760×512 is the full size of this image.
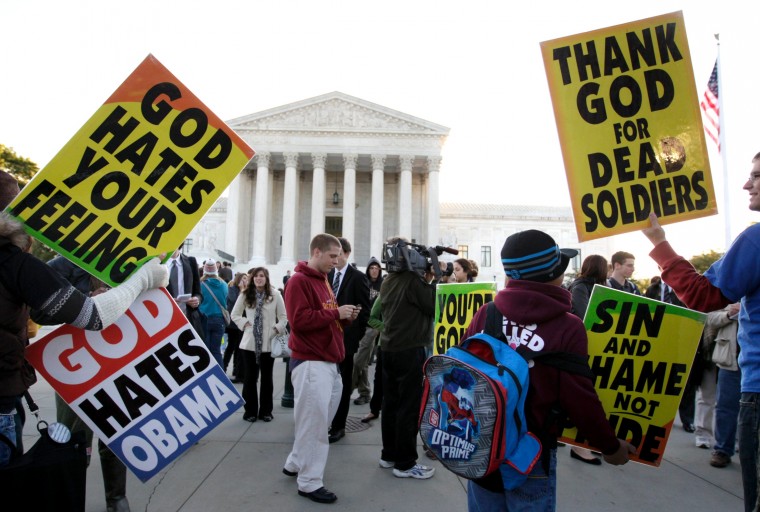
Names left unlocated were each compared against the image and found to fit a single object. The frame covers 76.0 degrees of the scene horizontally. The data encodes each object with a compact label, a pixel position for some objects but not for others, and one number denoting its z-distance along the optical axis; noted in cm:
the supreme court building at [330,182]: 4072
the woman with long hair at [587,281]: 521
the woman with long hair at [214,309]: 801
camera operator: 438
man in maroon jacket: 386
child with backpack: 200
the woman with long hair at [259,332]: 637
